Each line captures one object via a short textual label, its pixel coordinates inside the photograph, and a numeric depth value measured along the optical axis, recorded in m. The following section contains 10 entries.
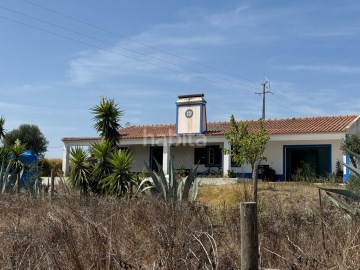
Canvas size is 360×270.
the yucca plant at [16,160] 16.40
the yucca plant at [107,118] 17.62
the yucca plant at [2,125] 20.56
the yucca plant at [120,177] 13.53
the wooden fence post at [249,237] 3.90
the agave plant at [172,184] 10.65
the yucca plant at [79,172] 14.77
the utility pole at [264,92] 53.09
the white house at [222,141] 27.03
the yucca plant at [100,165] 14.89
